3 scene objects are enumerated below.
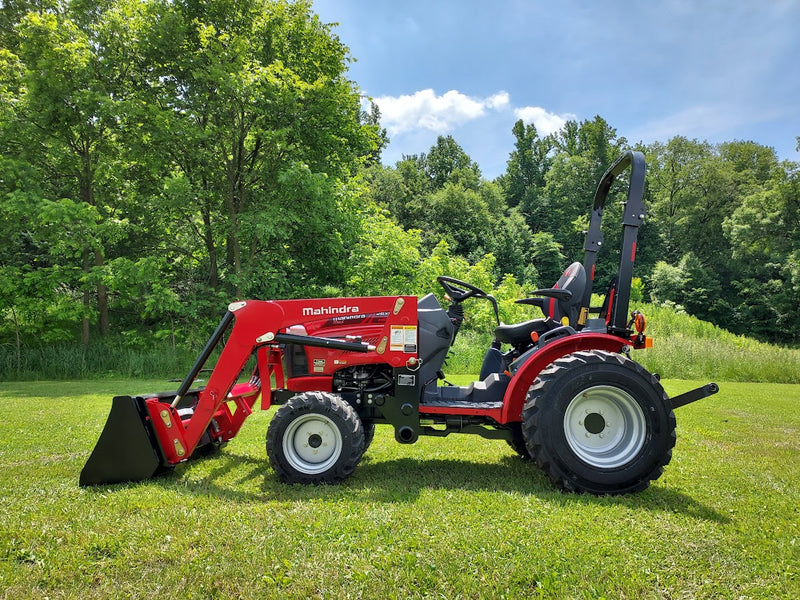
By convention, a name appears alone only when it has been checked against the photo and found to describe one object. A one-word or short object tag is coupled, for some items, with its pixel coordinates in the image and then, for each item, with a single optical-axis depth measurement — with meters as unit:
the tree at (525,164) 49.86
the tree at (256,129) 12.80
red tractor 3.60
